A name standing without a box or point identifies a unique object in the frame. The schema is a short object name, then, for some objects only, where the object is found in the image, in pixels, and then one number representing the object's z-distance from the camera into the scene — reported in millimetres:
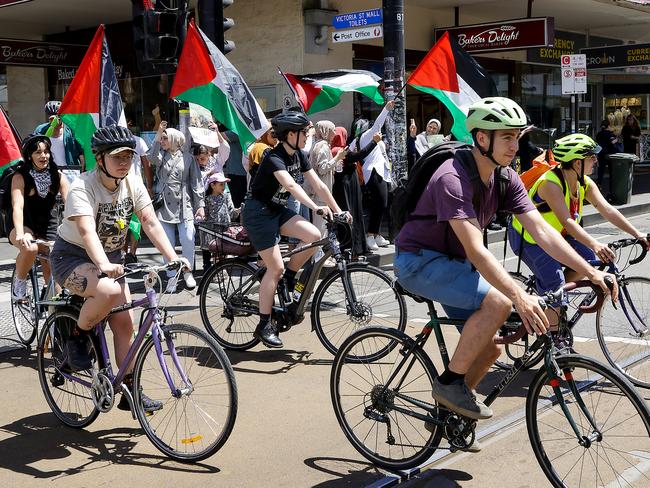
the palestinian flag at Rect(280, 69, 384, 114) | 11930
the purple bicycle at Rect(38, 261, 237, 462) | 4535
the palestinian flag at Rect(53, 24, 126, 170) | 8500
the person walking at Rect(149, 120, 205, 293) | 10164
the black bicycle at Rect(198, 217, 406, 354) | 6723
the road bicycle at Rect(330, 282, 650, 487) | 3805
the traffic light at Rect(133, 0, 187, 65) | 9758
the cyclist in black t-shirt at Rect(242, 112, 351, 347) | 6746
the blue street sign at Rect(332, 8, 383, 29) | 12695
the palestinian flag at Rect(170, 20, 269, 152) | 9211
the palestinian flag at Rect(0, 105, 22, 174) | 7504
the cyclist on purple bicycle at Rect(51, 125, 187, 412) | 4859
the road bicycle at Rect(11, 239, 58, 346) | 7129
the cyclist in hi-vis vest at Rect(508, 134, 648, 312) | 5727
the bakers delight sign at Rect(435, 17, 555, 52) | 16922
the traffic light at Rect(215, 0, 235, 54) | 10203
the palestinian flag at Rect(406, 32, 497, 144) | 8875
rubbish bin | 17734
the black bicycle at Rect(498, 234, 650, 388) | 5875
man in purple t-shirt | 3914
